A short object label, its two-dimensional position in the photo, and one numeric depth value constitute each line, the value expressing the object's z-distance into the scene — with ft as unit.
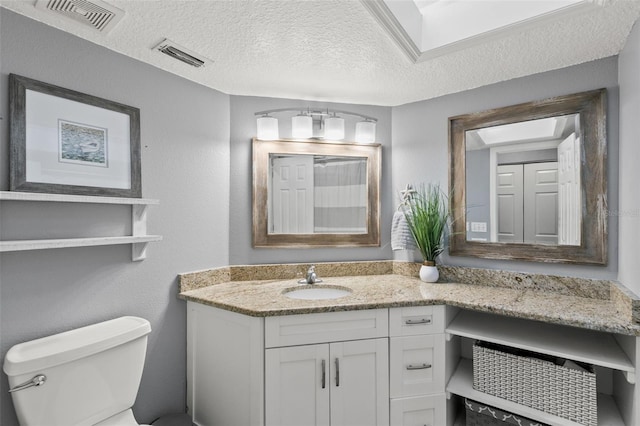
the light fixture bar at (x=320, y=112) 7.06
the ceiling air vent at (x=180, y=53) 4.97
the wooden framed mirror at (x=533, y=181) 5.50
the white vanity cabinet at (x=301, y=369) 4.93
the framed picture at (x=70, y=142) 4.16
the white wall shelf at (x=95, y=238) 3.86
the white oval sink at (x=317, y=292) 6.40
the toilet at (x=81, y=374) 3.79
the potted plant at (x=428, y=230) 6.68
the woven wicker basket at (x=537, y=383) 4.53
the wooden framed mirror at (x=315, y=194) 7.08
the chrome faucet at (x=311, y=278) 6.59
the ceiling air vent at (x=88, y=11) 3.97
